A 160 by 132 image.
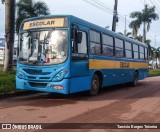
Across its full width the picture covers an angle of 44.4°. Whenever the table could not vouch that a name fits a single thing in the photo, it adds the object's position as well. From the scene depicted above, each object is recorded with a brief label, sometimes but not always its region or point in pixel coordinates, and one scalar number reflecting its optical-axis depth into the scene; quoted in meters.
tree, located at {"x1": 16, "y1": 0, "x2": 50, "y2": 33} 22.94
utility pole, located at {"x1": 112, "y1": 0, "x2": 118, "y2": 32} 16.55
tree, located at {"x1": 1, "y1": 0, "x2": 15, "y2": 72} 10.16
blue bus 6.78
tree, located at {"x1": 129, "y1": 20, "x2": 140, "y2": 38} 32.56
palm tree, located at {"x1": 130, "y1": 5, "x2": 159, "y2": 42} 31.81
